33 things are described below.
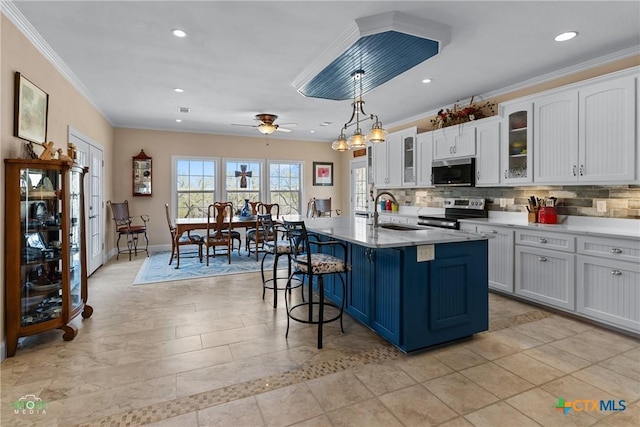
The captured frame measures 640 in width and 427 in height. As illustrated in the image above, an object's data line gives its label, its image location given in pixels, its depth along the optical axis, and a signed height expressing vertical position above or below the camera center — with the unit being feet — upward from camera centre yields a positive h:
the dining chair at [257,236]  19.19 -1.78
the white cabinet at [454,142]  15.24 +3.10
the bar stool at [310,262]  8.77 -1.56
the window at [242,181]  25.27 +1.96
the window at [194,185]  24.04 +1.58
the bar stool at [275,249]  11.29 -1.50
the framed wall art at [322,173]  28.25 +2.82
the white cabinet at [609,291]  9.21 -2.51
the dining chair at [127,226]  20.31 -1.27
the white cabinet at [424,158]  17.63 +2.59
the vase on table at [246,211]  21.75 -0.31
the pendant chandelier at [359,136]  11.61 +2.54
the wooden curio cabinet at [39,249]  8.24 -1.13
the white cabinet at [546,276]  10.63 -2.39
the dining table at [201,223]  18.20 -0.97
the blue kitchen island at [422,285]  8.10 -2.06
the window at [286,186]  26.78 +1.69
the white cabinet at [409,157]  18.58 +2.81
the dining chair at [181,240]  18.16 -1.89
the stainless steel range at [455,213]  15.17 -0.35
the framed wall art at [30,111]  8.91 +2.82
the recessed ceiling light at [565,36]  9.50 +4.94
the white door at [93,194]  15.06 +0.65
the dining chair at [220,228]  18.60 -1.28
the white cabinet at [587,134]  9.99 +2.36
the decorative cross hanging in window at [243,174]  25.57 +2.46
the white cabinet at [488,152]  14.10 +2.33
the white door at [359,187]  25.73 +1.53
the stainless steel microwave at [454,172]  15.25 +1.61
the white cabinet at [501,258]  12.44 -2.02
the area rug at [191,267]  15.96 -3.29
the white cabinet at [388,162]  19.92 +2.76
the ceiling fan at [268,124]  18.93 +4.72
